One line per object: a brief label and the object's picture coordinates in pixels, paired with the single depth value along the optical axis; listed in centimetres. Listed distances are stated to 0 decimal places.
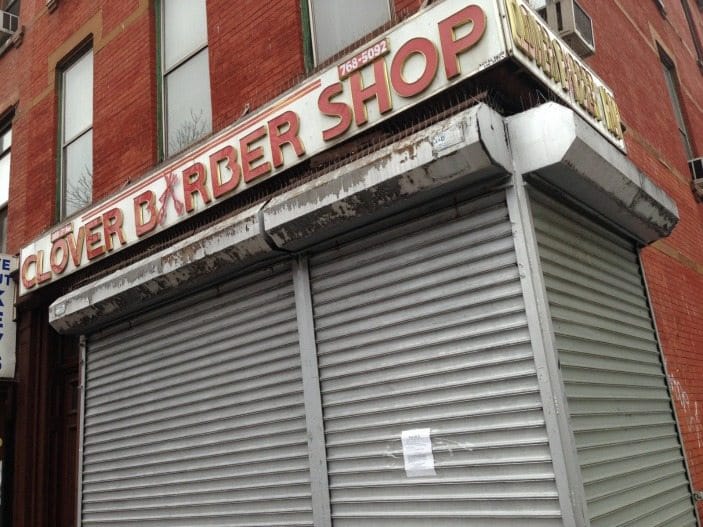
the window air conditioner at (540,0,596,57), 529
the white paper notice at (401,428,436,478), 405
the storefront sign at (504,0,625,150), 415
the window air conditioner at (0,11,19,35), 1000
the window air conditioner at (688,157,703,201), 908
